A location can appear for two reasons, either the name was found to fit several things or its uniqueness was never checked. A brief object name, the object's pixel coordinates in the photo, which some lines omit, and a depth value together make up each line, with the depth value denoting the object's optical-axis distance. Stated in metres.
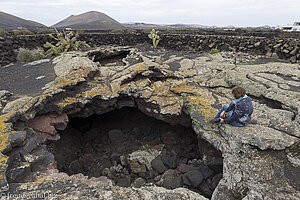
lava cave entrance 4.63
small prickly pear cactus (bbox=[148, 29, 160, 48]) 17.21
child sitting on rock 3.67
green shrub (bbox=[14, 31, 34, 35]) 18.09
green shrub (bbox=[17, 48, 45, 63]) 11.52
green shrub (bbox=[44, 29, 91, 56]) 12.09
